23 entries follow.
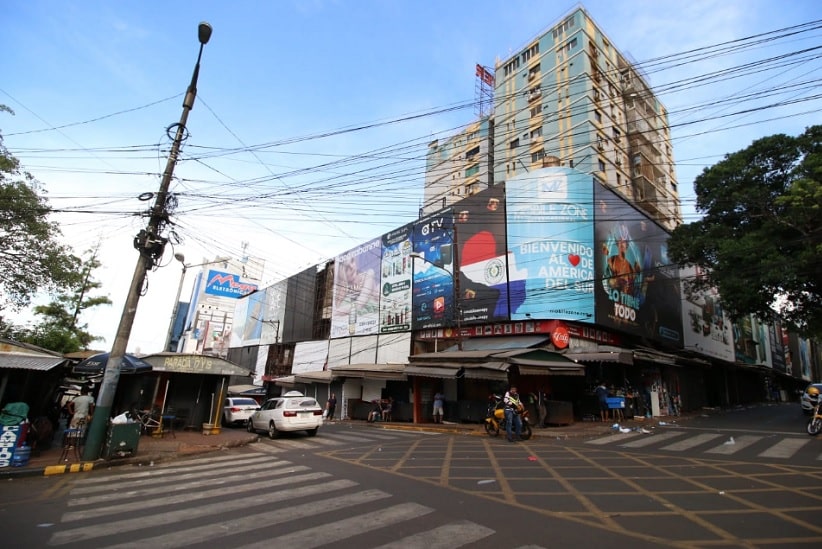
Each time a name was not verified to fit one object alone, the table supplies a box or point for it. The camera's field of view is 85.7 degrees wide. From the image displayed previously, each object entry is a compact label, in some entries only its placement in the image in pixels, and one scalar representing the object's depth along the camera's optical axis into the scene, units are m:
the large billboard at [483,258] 24.58
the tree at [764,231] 19.12
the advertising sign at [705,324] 33.59
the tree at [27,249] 15.94
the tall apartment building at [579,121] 41.94
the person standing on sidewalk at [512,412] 14.02
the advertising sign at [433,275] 27.28
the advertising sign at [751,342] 42.72
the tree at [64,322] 27.58
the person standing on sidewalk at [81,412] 12.53
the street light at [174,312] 27.93
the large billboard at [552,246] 22.92
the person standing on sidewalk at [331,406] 28.22
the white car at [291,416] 16.52
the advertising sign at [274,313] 44.72
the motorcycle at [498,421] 14.69
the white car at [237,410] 21.31
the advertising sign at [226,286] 69.16
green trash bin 10.56
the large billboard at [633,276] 24.64
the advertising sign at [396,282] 30.14
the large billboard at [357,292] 33.12
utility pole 10.48
